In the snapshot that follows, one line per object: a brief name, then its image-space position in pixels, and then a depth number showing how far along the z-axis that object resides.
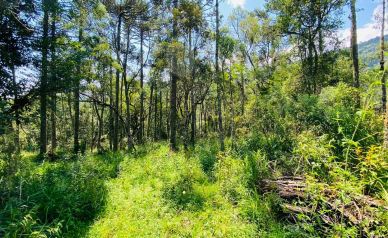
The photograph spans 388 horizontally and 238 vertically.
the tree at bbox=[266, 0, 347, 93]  9.73
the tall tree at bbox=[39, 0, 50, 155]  6.21
